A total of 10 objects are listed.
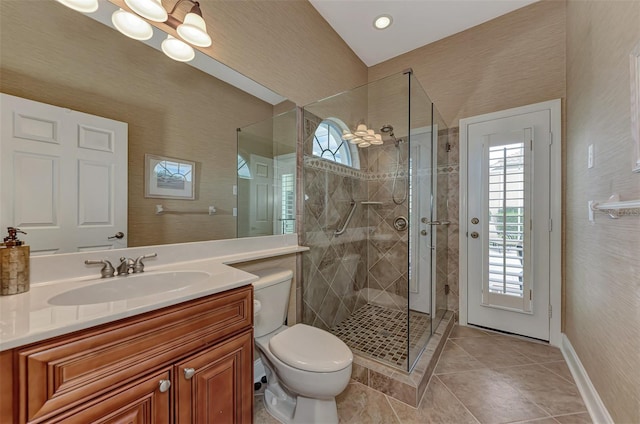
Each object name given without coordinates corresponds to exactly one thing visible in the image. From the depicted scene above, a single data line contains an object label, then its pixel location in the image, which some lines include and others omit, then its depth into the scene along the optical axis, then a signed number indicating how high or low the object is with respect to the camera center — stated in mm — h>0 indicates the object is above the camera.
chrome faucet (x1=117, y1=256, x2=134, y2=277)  1050 -231
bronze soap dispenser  794 -176
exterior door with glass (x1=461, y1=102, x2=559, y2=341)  2078 -73
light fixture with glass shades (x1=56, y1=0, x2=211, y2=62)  1077 +873
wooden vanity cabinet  596 -467
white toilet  1199 -742
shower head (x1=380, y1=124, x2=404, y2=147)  2250 +774
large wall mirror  921 +488
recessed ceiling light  2264 +1761
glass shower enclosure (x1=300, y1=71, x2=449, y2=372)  2021 -56
